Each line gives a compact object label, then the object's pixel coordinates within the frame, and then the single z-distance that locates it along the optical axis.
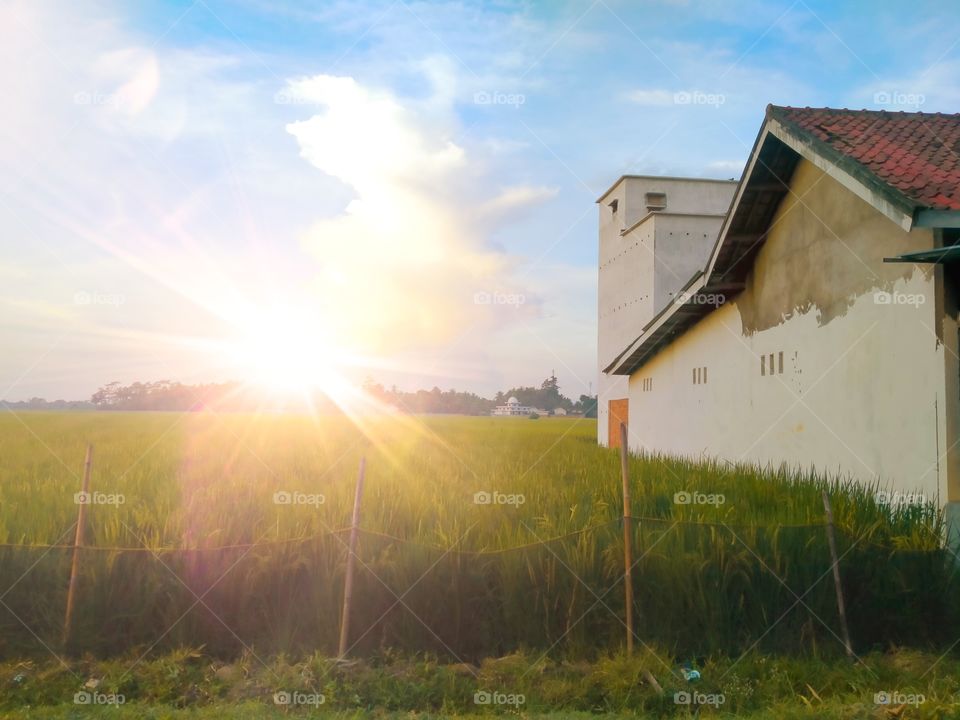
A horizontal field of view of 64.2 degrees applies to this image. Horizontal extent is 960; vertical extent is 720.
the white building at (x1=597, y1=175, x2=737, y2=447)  23.48
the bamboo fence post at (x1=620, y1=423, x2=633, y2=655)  6.57
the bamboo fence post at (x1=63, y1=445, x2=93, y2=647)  6.71
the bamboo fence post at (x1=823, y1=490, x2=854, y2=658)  6.70
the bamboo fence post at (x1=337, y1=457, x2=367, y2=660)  6.42
